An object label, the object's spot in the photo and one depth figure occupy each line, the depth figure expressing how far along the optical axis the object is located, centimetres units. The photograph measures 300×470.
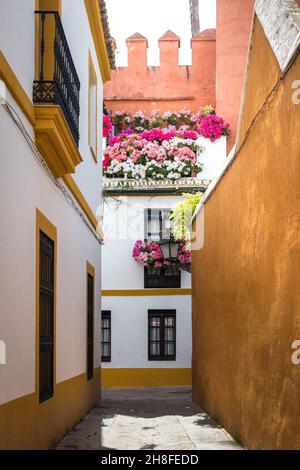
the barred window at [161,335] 2133
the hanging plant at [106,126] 2264
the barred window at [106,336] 2133
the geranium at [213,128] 2234
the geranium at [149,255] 2109
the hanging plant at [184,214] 1611
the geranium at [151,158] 2175
